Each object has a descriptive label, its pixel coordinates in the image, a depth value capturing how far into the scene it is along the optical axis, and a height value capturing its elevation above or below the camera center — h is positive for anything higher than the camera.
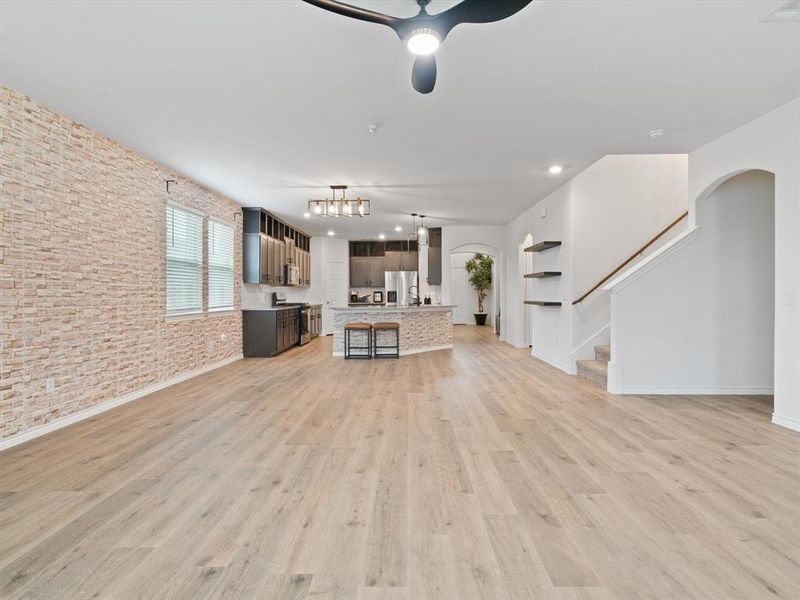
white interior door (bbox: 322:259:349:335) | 11.71 +0.22
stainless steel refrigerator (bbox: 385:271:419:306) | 11.10 +0.31
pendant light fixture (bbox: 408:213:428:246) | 8.41 +1.57
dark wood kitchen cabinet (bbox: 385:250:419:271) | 11.70 +1.00
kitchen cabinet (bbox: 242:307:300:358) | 7.81 -0.68
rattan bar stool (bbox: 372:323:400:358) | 7.58 -0.75
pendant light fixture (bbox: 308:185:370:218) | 6.18 +1.33
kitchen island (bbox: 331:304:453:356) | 7.96 -0.50
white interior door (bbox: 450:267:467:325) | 15.45 +0.25
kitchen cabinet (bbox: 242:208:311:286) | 7.78 +0.90
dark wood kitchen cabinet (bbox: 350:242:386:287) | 12.02 +0.74
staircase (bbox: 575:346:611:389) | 5.18 -0.88
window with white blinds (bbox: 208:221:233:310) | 6.68 +0.47
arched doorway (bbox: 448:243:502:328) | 15.32 +0.04
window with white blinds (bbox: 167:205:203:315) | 5.51 +0.46
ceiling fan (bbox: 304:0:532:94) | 1.84 +1.24
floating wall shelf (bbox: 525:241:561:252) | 6.58 +0.81
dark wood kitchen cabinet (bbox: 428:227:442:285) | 9.94 +0.96
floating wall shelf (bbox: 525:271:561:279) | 6.49 +0.36
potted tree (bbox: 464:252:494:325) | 14.17 +0.74
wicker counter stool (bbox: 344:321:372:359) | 7.50 -0.68
